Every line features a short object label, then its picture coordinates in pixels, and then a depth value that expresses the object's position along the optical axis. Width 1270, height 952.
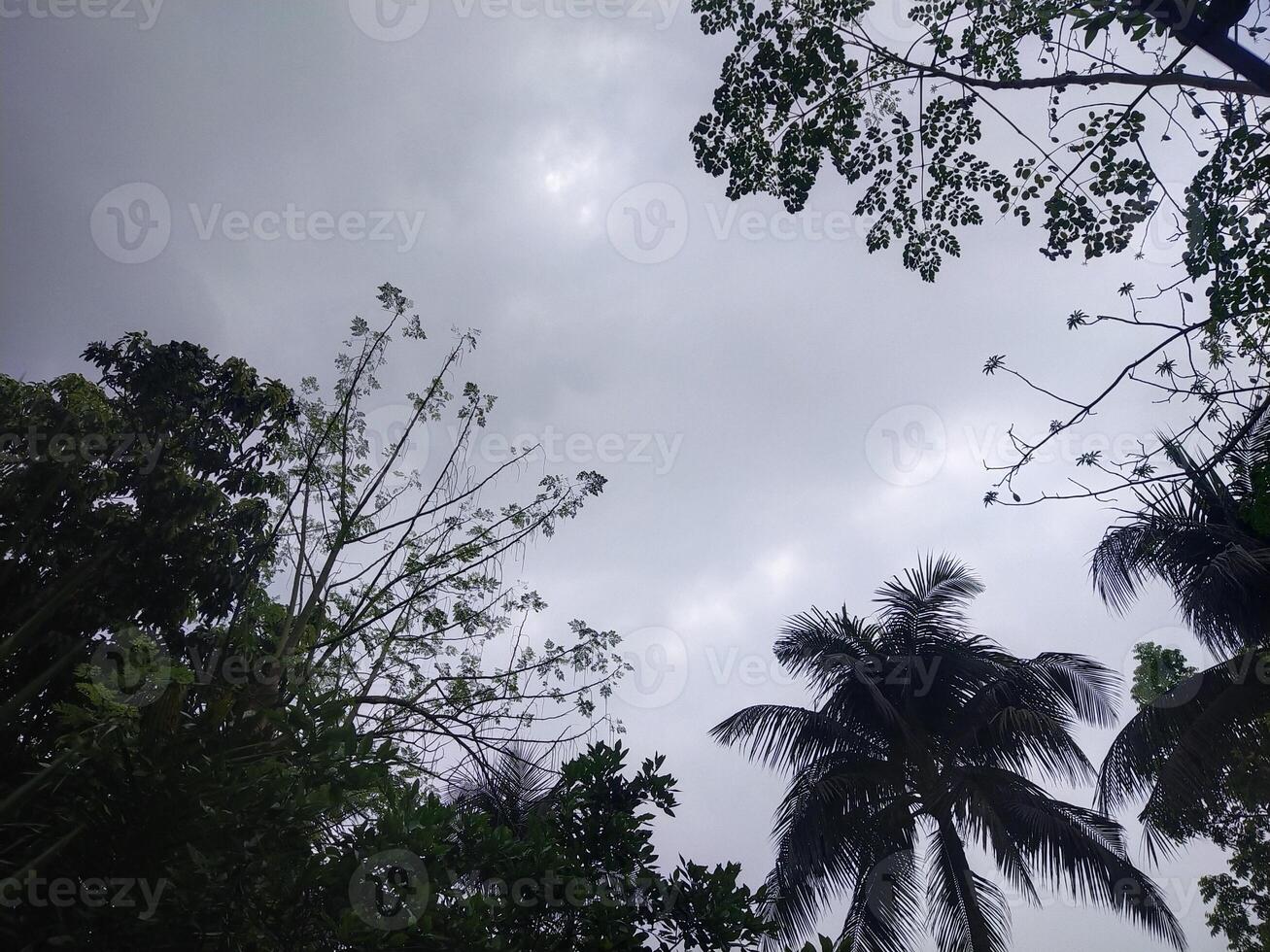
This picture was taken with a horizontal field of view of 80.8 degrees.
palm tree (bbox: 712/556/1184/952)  12.43
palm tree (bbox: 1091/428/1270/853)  11.25
